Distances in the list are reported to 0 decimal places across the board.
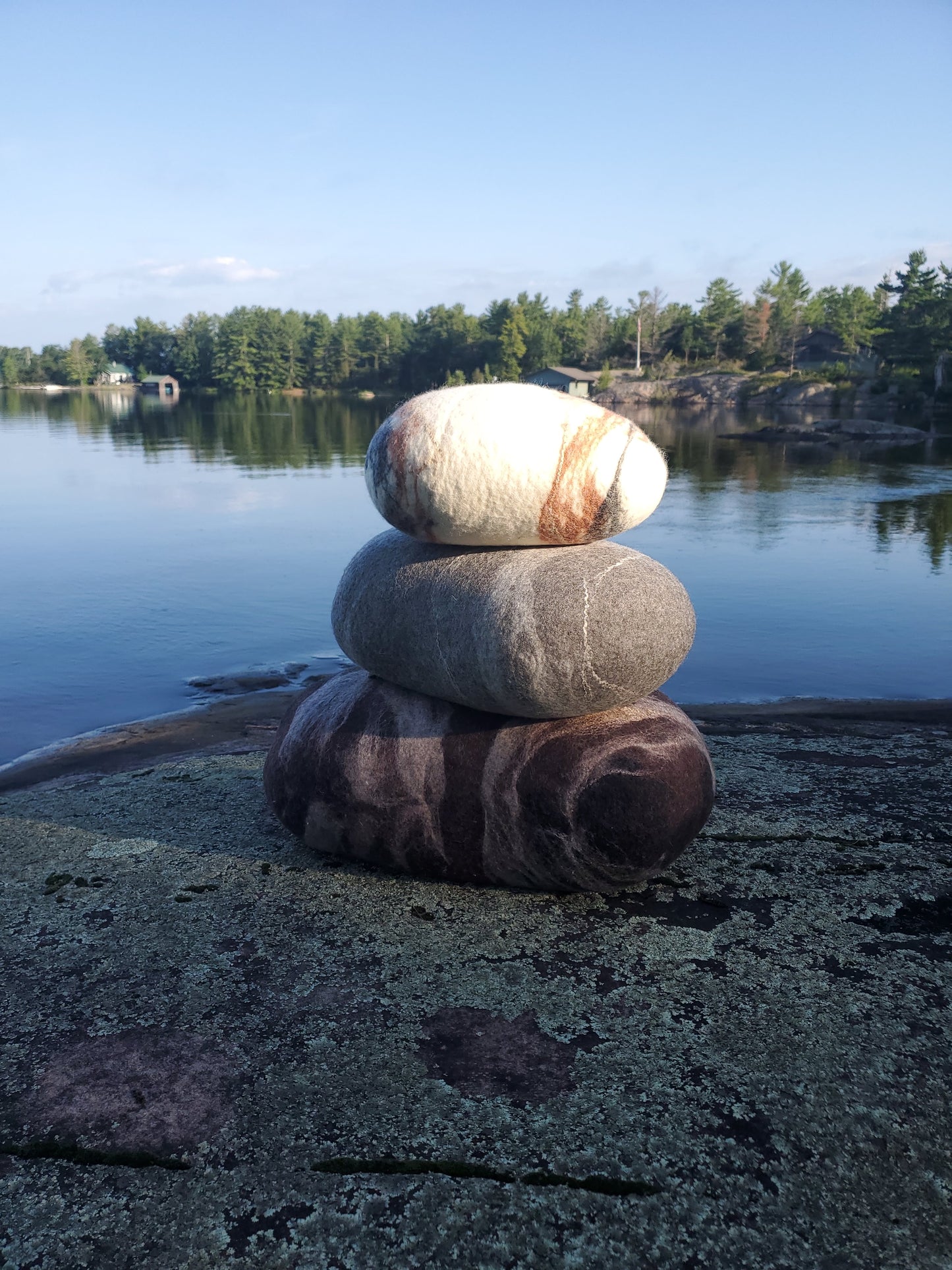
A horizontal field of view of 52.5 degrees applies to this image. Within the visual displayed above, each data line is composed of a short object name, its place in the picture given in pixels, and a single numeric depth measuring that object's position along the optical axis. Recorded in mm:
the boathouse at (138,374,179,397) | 157375
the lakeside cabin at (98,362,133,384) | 192875
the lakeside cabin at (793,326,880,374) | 103438
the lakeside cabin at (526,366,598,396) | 110812
